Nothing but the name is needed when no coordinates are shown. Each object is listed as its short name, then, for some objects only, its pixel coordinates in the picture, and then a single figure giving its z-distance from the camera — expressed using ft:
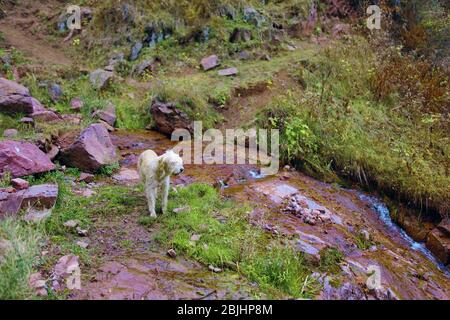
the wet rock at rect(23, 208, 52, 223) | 16.28
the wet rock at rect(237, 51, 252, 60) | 39.04
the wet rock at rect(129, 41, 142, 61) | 38.73
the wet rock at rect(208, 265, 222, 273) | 15.46
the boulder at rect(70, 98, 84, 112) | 30.48
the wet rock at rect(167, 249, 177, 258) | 15.89
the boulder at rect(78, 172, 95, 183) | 21.65
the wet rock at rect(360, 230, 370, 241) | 20.65
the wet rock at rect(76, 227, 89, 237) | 16.76
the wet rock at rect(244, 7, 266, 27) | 41.93
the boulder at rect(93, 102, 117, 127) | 29.71
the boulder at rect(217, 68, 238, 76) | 36.32
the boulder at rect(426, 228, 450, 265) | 21.24
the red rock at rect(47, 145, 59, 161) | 22.78
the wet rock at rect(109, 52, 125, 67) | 37.87
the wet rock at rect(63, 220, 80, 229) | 16.92
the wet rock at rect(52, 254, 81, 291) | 13.42
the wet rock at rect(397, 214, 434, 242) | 22.75
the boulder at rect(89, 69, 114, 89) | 33.76
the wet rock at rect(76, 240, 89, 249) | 15.84
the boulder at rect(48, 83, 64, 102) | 31.65
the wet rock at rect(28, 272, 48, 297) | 12.67
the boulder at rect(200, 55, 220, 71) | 37.27
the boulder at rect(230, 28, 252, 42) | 40.34
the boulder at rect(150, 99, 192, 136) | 30.01
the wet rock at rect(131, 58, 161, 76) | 36.95
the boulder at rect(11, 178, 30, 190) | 18.70
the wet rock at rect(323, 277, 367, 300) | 15.45
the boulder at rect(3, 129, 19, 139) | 23.81
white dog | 17.94
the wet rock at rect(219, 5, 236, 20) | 41.70
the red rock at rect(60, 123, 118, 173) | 22.61
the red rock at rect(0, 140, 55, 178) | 19.74
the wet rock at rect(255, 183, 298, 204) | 22.34
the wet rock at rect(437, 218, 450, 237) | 22.21
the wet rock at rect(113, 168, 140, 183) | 22.70
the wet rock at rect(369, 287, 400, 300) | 15.97
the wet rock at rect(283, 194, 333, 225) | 20.76
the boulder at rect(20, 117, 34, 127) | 25.21
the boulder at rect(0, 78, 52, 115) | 25.91
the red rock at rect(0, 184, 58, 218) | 16.63
